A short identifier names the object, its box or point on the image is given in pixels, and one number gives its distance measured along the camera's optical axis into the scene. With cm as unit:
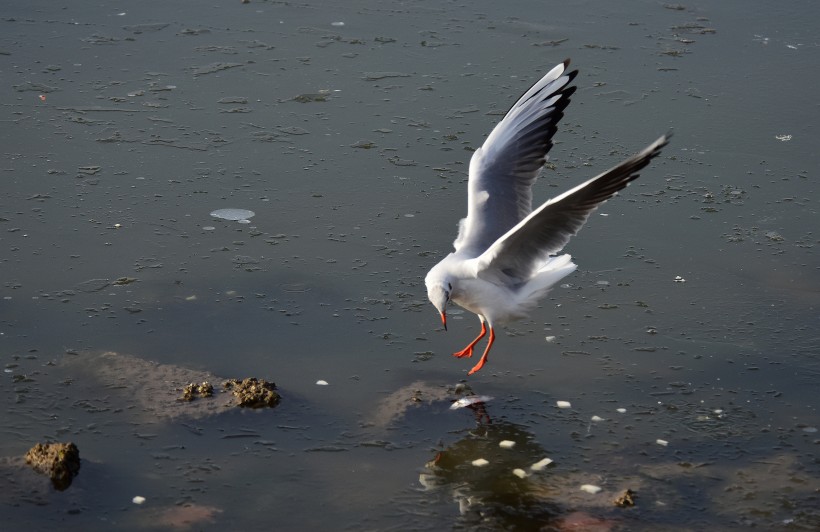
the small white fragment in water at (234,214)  1327
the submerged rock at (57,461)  878
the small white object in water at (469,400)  1016
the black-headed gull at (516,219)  973
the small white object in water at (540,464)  933
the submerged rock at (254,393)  987
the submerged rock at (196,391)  991
